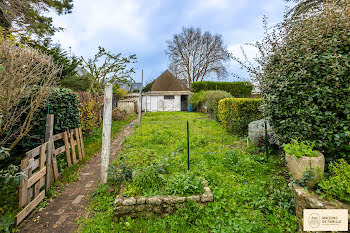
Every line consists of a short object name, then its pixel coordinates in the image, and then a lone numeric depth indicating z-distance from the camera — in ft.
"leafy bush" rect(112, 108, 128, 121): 41.98
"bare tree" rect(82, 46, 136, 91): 32.04
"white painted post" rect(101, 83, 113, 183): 13.32
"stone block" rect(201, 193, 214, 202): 10.02
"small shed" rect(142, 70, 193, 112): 74.38
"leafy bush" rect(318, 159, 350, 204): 7.64
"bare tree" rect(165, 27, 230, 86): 95.09
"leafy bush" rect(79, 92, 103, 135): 25.90
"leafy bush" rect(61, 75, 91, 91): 36.51
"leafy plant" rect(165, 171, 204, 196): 10.26
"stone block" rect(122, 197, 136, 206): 9.58
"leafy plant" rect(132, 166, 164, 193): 10.82
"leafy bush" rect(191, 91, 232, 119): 45.22
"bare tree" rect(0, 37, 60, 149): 10.25
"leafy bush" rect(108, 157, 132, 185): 12.81
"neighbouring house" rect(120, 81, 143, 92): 136.44
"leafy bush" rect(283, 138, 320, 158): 9.41
